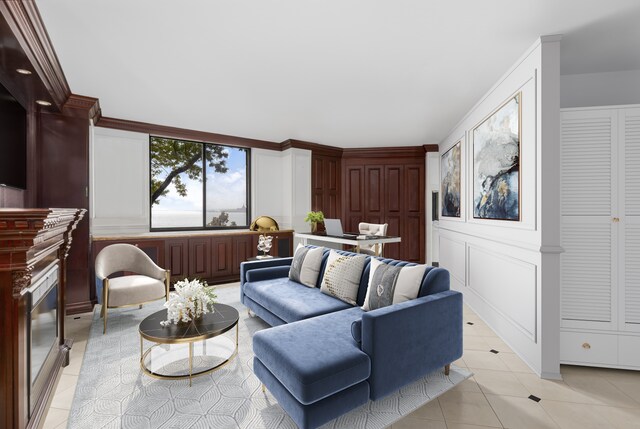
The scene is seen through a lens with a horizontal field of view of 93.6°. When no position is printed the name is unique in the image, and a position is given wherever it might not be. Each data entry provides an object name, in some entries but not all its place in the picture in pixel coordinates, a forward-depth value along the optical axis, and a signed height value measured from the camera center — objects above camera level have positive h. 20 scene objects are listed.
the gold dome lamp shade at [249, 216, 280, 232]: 5.51 -0.26
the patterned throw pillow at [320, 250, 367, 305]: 2.88 -0.66
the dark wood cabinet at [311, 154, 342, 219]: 6.69 +0.59
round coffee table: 2.27 -0.94
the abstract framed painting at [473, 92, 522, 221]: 2.98 +0.53
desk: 4.47 -0.45
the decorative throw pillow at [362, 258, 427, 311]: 2.39 -0.61
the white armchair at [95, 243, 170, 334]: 3.38 -0.84
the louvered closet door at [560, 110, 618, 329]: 2.60 -0.08
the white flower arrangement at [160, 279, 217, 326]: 2.47 -0.77
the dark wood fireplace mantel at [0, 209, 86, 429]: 1.49 -0.56
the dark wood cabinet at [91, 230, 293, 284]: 4.79 -0.70
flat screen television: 2.43 +0.62
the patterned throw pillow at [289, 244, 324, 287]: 3.39 -0.65
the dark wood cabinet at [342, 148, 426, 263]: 7.06 +0.34
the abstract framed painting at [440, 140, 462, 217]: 4.97 +0.54
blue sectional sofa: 1.72 -0.90
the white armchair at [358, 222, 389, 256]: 4.92 -0.43
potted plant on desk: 5.65 -0.12
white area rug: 1.93 -1.35
